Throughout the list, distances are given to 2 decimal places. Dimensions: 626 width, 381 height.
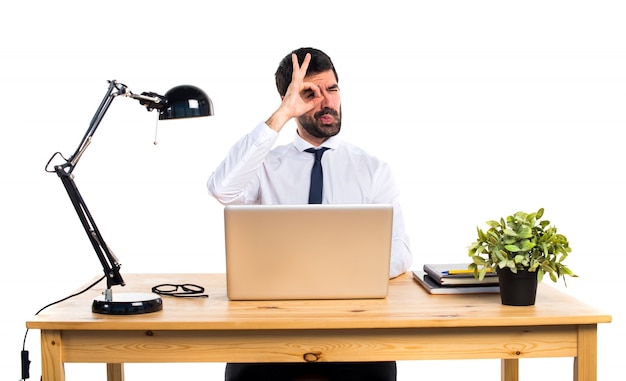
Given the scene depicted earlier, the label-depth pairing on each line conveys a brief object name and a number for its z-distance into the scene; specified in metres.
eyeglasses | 2.57
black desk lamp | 2.33
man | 3.10
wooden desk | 2.24
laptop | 2.38
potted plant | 2.39
